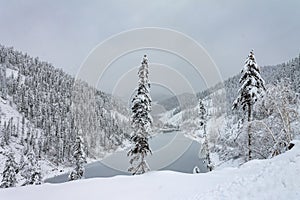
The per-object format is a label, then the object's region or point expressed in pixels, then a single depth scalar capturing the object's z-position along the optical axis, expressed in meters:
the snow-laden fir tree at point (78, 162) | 31.59
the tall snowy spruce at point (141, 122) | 19.41
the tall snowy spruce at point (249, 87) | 16.25
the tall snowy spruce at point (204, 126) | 25.17
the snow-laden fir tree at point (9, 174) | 32.06
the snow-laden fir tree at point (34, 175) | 30.83
